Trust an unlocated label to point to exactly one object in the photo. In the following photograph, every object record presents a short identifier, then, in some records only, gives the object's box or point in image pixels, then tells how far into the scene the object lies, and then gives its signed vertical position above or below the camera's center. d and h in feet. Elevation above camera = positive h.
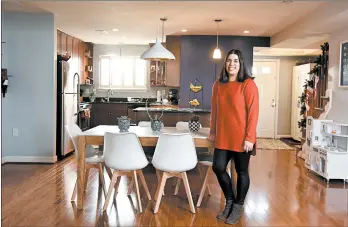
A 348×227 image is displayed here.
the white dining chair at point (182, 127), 14.10 -1.19
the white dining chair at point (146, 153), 13.19 -2.68
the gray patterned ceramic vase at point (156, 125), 13.17 -1.01
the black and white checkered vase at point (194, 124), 13.33 -0.97
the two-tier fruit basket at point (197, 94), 24.34 +0.22
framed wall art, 16.71 +1.55
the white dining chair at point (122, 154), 11.55 -1.82
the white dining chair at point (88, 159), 12.78 -2.21
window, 31.09 +2.15
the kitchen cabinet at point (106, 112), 28.45 -1.23
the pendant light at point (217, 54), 19.43 +2.31
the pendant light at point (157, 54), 15.07 +1.76
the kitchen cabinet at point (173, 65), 24.91 +2.23
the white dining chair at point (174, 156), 11.38 -1.83
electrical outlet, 19.42 -1.99
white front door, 31.53 +0.45
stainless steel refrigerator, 19.95 -0.46
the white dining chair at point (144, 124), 15.90 -1.18
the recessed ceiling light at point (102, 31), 23.36 +4.19
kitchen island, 19.62 -0.92
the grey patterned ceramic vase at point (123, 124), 12.99 -0.97
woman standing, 10.62 -0.77
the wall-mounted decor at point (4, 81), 18.28 +0.70
